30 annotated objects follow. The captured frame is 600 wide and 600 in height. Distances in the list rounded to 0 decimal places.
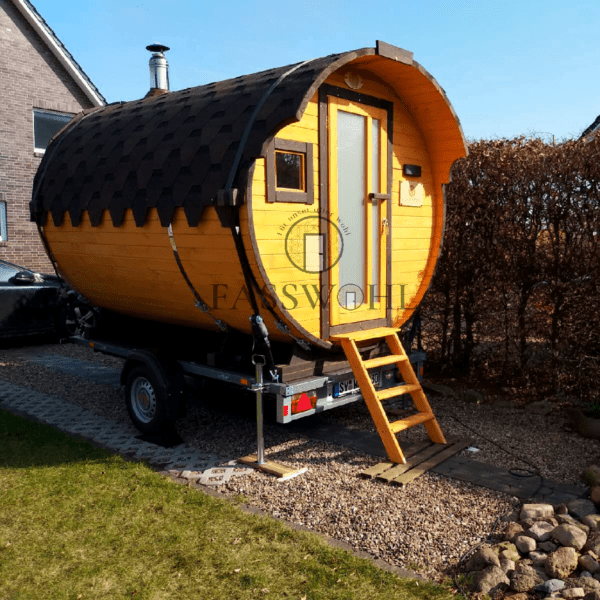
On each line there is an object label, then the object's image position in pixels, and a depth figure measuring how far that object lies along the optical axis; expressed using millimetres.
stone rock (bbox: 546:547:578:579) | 3662
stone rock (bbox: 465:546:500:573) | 3729
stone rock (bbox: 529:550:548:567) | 3805
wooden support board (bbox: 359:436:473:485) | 5184
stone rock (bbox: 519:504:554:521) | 4340
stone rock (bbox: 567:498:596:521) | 4387
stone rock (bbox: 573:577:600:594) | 3475
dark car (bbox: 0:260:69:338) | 10695
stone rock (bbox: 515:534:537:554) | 3914
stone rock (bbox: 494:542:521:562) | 3841
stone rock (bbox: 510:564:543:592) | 3576
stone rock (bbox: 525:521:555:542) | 4031
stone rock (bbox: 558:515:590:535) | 4097
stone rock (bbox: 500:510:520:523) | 4441
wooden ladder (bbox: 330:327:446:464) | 5535
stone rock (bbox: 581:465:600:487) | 4984
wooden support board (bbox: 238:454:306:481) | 5270
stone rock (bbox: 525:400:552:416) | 7098
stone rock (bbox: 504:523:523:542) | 4086
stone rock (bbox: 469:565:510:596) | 3570
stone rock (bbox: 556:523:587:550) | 3889
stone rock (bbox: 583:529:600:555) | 3828
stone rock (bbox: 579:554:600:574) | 3670
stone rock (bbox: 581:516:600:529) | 4152
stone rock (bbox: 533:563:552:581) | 3682
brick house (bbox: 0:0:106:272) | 16562
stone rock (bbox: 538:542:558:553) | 3930
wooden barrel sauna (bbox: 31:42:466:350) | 5051
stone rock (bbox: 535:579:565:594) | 3508
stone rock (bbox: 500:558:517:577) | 3715
